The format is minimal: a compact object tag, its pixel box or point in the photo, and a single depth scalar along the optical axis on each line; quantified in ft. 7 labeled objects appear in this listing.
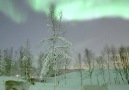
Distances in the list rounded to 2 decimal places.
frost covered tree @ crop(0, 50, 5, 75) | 103.68
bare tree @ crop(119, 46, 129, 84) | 82.73
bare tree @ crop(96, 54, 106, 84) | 103.52
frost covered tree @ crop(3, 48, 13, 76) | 119.52
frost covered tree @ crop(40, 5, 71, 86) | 45.52
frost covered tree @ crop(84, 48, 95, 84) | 99.17
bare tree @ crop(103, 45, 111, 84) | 93.40
